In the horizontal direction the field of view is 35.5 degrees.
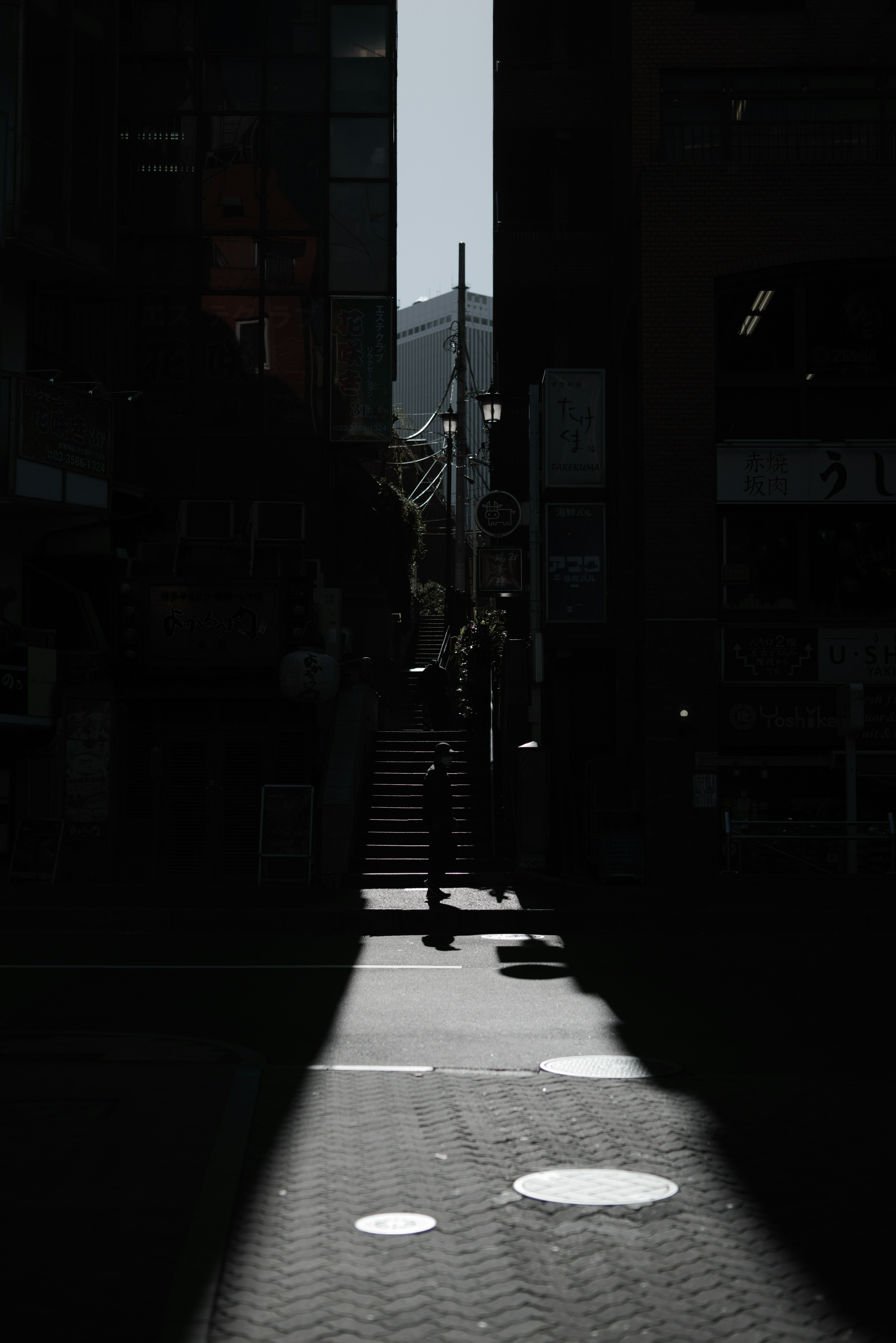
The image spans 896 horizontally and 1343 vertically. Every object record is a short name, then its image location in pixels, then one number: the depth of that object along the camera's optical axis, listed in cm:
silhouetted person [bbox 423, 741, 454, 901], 1748
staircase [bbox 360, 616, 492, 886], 2047
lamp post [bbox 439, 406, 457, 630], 3912
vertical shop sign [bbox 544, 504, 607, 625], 2292
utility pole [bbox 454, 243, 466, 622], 4038
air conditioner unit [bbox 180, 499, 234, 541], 2631
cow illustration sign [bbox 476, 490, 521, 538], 2359
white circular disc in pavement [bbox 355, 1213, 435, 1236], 485
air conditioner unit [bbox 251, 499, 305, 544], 2645
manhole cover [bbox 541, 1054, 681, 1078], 779
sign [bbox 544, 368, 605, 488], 2300
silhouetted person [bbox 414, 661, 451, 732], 2791
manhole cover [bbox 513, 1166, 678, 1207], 525
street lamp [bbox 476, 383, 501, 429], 2598
